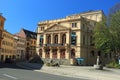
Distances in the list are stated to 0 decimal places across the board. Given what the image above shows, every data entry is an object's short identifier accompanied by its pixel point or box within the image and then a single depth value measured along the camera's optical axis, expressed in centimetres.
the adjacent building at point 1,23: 2839
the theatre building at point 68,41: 2562
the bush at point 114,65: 1932
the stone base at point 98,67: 1579
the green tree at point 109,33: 2092
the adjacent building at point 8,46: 3303
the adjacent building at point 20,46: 4061
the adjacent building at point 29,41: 4235
